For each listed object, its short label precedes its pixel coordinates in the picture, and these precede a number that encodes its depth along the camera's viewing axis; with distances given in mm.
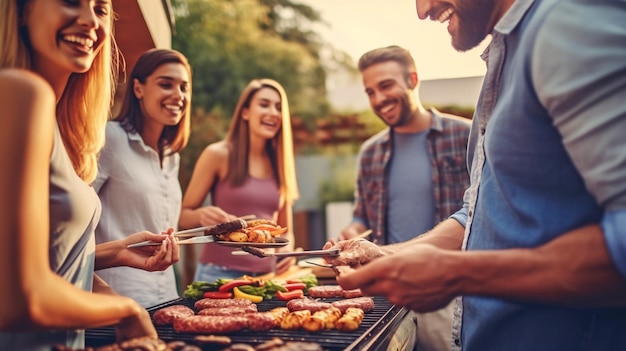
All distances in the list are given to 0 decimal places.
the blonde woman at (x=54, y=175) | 1268
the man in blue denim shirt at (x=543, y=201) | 1337
